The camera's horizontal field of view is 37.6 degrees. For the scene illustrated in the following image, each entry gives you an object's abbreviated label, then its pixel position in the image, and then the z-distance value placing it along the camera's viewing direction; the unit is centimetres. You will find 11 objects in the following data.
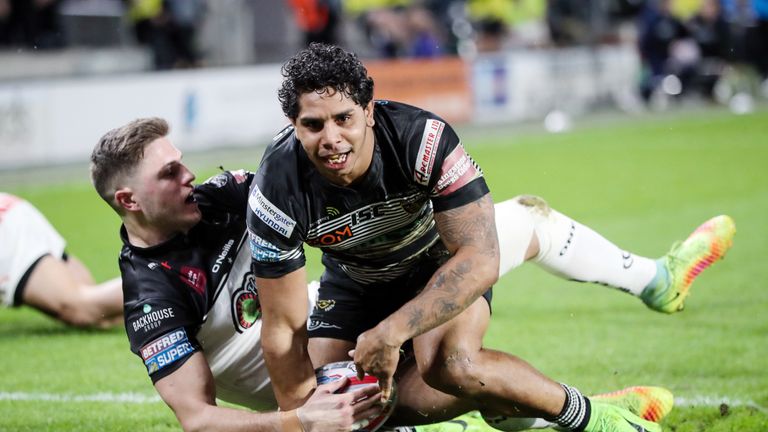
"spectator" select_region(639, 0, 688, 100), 2320
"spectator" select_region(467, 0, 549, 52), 2291
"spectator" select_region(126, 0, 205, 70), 1819
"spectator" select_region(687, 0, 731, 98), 2414
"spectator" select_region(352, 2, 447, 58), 2128
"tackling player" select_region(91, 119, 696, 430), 468
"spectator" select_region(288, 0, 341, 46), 1966
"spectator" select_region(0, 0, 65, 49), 1731
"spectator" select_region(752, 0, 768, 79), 2327
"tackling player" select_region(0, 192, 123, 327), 727
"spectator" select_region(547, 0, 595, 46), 2397
